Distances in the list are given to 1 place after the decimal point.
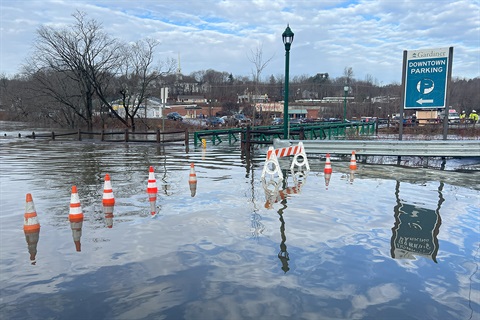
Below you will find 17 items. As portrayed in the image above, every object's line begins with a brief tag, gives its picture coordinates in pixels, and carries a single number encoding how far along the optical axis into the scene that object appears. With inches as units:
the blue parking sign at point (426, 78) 615.5
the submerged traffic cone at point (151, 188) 360.4
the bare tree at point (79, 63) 1585.9
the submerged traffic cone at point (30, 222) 251.9
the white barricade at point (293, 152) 497.0
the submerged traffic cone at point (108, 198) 320.0
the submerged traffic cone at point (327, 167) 490.5
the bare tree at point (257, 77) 1069.0
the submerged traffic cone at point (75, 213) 271.8
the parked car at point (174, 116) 2811.0
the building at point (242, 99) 4399.6
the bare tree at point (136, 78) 1772.9
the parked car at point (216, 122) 2026.3
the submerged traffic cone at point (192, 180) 416.2
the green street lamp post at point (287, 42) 613.7
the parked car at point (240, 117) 2107.0
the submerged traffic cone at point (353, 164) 538.4
